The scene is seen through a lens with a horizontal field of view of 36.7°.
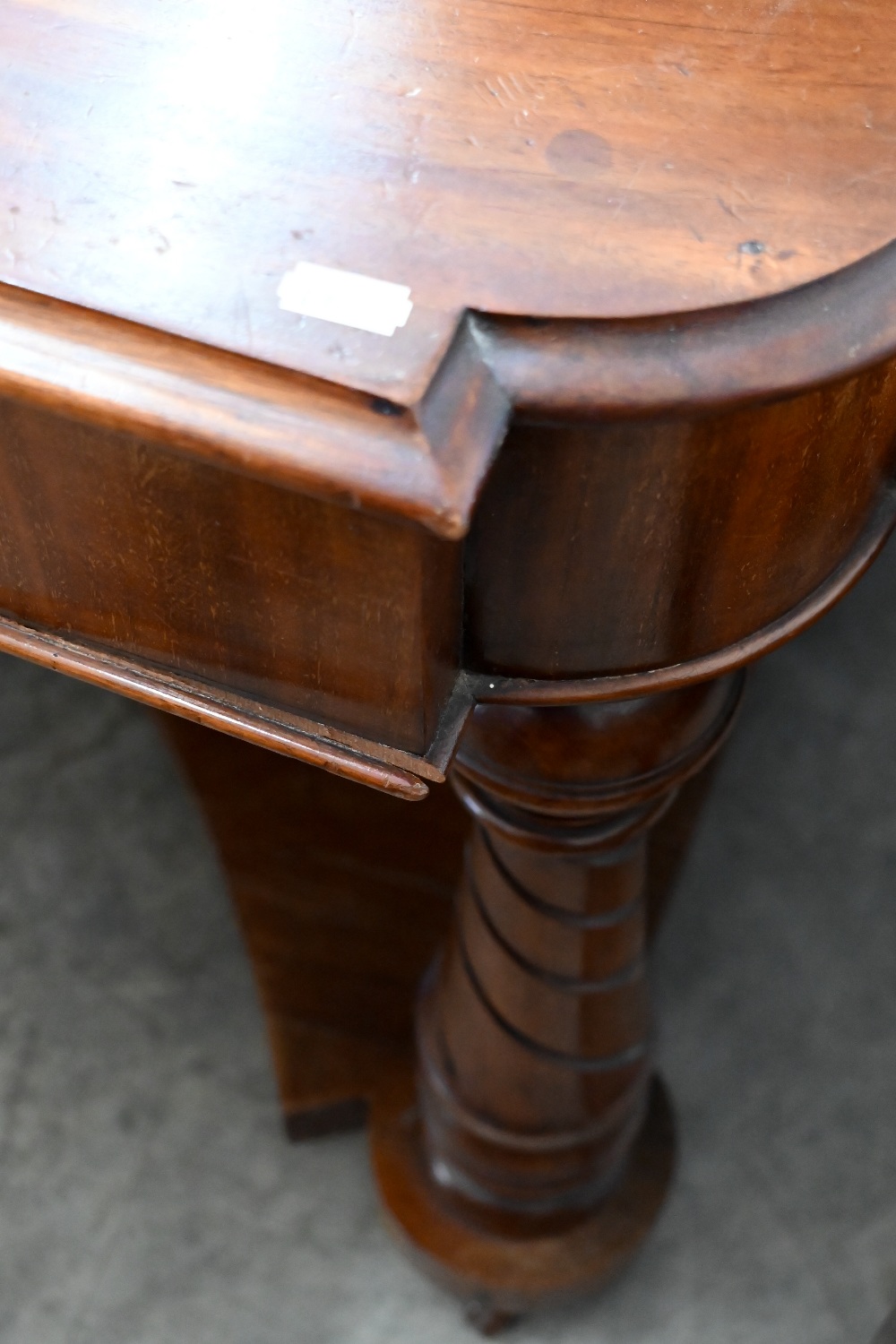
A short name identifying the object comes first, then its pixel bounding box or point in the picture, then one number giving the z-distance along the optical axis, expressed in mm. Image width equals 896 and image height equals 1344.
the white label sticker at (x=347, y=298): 350
